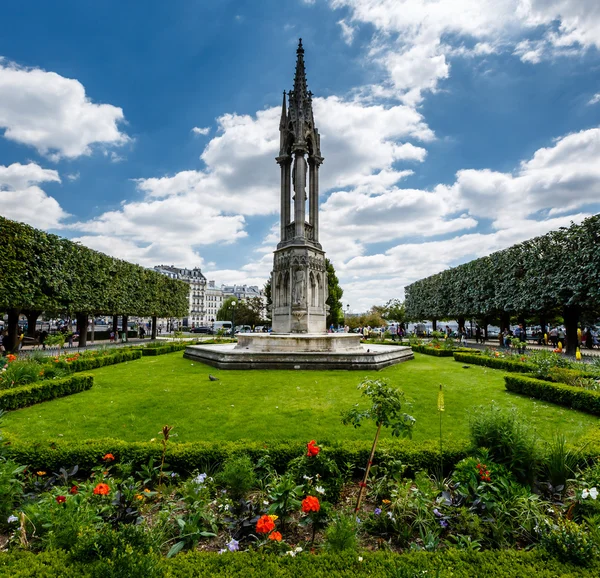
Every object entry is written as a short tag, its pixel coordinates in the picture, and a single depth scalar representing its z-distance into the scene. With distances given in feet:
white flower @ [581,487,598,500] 11.39
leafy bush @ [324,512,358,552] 10.68
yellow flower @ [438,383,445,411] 13.69
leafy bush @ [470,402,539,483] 14.65
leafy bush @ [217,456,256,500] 13.67
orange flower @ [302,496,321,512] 10.07
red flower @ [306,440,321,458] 12.91
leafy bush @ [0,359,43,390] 32.09
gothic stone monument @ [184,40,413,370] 50.65
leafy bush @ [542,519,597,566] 10.12
